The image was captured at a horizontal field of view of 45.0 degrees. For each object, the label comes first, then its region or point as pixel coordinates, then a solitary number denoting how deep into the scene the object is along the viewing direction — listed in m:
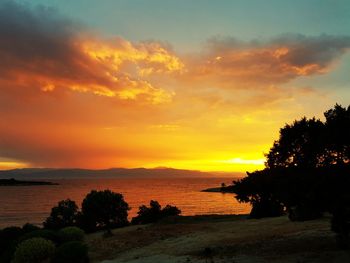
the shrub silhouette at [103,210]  62.16
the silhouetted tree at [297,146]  23.41
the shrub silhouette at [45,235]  29.28
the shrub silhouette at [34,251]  25.81
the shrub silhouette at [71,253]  23.92
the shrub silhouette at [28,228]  36.00
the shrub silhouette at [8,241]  28.80
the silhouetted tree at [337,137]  20.77
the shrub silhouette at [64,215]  63.83
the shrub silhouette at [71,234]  32.09
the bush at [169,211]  65.75
